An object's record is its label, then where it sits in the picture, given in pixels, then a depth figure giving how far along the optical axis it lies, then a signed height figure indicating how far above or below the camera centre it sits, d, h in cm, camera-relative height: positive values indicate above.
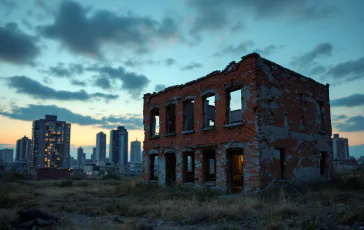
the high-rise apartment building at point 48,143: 11788 +267
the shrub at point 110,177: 4016 -387
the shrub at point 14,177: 3289 -340
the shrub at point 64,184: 2707 -333
